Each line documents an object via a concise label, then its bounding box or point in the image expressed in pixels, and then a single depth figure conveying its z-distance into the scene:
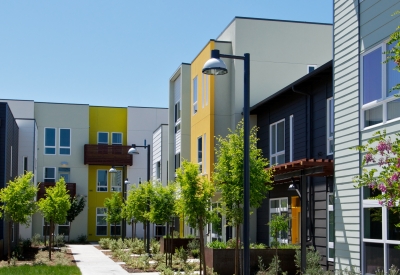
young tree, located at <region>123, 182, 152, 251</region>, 28.28
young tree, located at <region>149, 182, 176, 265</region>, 23.34
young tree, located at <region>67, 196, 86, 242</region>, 46.81
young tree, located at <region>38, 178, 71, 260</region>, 27.66
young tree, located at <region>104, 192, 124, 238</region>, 42.78
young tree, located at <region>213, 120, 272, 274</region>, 15.38
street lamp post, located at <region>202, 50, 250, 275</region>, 11.52
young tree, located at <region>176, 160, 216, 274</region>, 17.20
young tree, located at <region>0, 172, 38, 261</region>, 24.20
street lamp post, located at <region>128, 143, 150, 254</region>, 28.72
